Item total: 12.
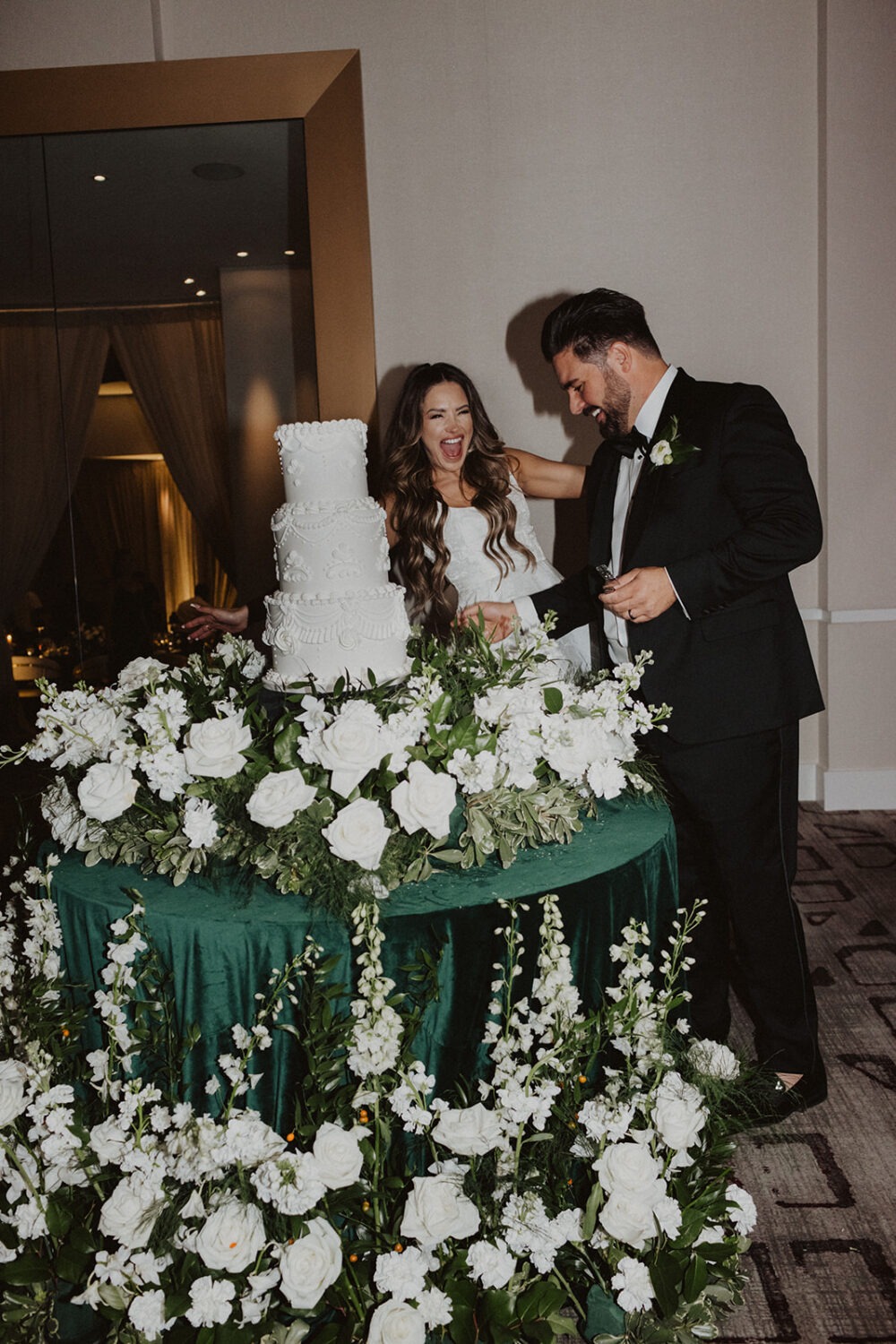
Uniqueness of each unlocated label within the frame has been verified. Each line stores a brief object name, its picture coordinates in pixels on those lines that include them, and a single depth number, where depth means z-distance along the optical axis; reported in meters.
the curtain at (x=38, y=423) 4.91
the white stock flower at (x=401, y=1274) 1.61
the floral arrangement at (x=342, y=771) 1.76
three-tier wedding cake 2.30
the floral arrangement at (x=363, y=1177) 1.63
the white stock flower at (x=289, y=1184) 1.58
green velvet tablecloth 1.76
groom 2.34
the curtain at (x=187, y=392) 4.91
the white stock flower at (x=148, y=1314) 1.58
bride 3.56
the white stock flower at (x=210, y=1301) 1.57
